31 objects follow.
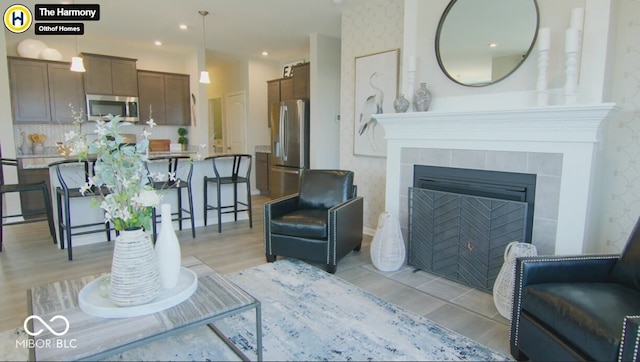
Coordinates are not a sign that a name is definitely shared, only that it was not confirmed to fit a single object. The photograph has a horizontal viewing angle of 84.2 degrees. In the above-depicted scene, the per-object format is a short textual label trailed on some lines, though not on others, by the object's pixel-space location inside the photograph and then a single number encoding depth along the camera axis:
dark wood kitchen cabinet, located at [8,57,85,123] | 5.28
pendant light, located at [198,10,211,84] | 4.61
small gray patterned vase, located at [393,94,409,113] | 3.21
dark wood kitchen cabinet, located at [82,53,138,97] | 5.80
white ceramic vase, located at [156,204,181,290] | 1.80
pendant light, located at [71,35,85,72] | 4.19
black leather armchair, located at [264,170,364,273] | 3.14
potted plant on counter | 7.04
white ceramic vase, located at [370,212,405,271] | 3.18
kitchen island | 3.90
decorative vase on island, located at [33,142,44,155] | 5.52
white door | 7.46
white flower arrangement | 1.64
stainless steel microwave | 5.86
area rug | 1.96
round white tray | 1.59
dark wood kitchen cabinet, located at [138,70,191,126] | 6.46
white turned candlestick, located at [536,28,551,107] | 2.35
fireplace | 2.25
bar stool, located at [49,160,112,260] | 3.40
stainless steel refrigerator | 5.96
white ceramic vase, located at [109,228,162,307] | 1.63
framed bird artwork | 4.12
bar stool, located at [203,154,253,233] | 4.50
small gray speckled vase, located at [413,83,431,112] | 3.08
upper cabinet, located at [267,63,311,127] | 6.01
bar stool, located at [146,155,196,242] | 4.18
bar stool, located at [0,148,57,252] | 3.68
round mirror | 2.62
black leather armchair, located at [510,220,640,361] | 1.45
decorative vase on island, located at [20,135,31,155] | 5.51
